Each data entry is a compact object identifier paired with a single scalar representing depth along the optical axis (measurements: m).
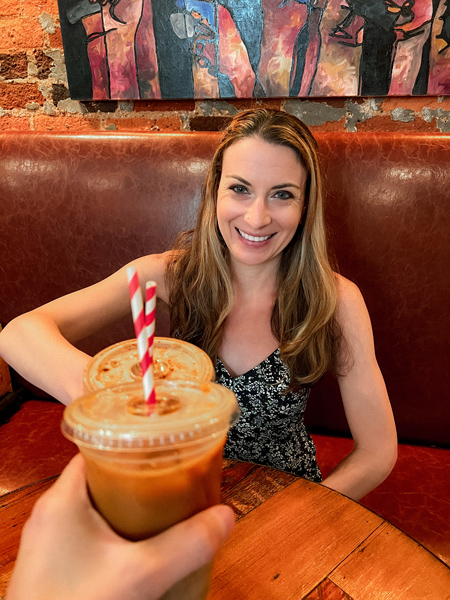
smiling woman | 1.28
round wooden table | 0.74
